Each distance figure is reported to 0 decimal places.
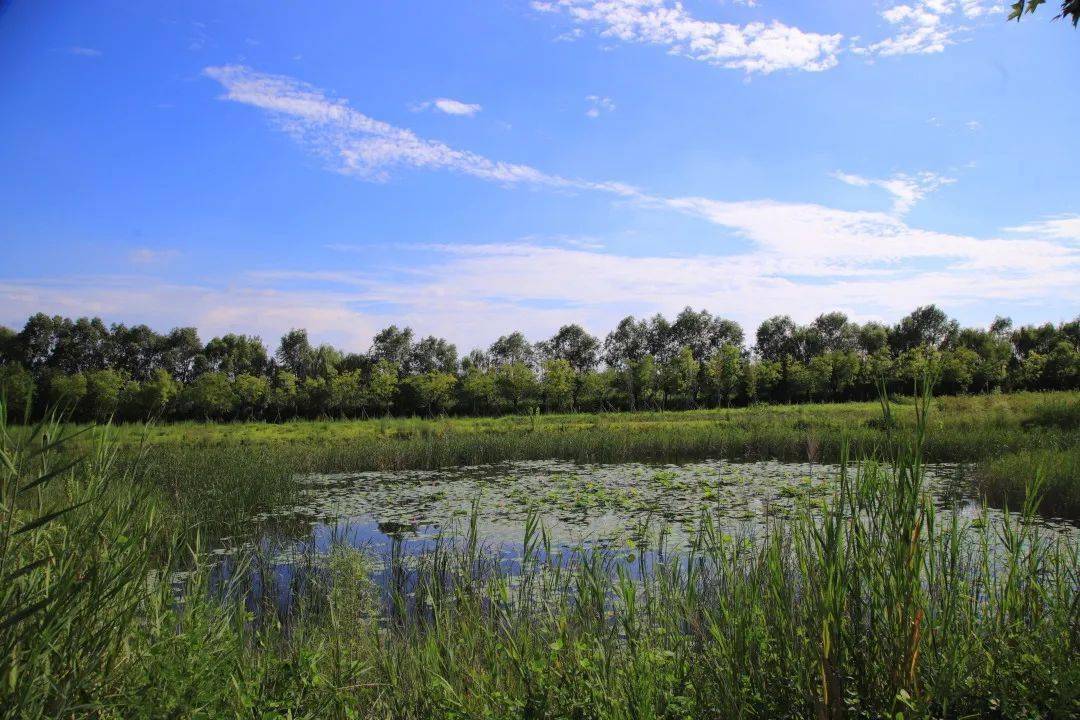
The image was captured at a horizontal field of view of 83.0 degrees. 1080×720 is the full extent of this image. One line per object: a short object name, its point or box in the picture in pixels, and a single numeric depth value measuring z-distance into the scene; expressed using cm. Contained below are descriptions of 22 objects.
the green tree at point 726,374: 4503
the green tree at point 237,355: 5709
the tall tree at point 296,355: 6243
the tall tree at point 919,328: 6250
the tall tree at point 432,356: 6228
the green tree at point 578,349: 6794
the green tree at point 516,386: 4272
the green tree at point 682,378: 4688
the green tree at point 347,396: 4362
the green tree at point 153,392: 3731
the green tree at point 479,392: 4391
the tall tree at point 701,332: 6894
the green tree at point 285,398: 4536
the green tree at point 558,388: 4469
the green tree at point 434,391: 4462
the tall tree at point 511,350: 6875
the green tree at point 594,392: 4675
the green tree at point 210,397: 4097
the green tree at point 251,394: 4534
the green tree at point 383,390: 4438
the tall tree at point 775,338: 6406
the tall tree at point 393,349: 6353
